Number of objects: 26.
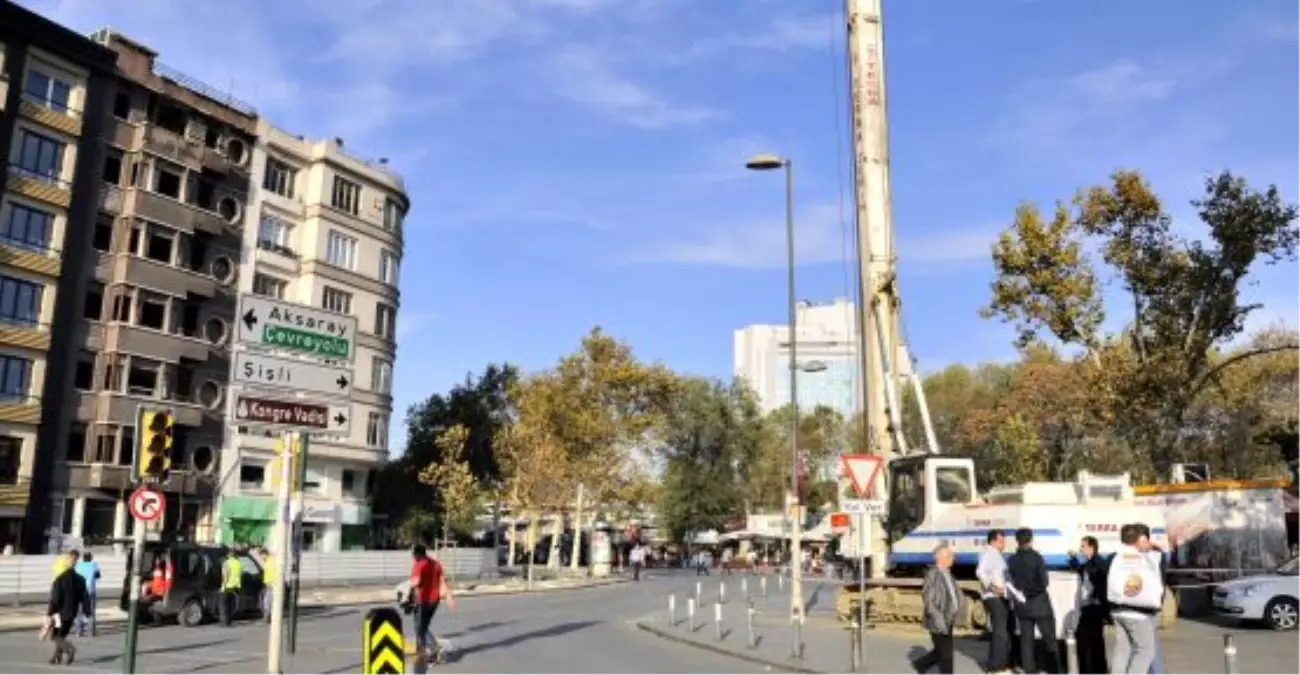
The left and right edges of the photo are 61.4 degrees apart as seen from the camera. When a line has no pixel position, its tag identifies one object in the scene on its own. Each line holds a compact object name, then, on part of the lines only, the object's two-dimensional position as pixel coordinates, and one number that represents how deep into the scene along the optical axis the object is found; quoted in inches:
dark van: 904.9
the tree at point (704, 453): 2810.0
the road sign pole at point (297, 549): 600.4
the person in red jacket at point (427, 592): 611.2
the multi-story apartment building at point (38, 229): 1496.1
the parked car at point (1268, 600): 801.8
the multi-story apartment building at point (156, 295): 1604.3
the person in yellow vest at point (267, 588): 930.9
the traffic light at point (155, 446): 483.8
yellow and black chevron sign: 354.0
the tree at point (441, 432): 2699.3
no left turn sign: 536.4
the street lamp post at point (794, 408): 776.8
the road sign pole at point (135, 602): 459.8
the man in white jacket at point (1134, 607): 401.7
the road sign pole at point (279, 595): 450.3
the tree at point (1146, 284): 1096.8
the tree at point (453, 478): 2149.4
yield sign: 643.5
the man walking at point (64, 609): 604.9
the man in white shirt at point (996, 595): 525.7
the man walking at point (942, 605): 478.6
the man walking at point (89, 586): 805.2
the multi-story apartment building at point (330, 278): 1894.7
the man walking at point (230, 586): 906.7
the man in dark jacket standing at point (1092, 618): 494.3
